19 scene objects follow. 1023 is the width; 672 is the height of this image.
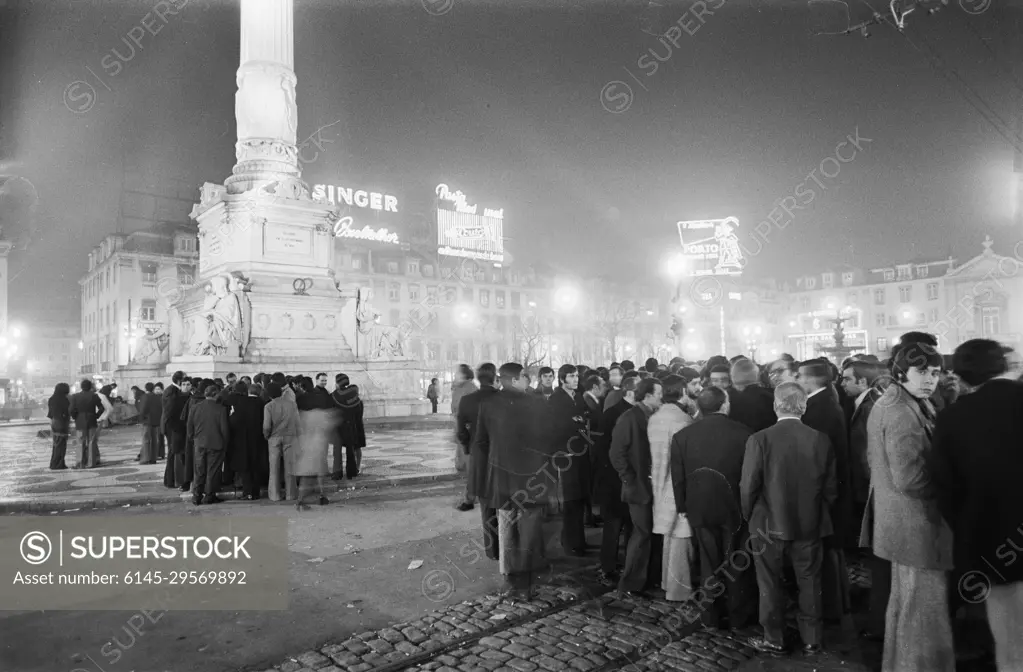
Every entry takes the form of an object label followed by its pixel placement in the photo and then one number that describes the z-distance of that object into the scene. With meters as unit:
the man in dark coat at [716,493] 5.23
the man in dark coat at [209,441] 9.99
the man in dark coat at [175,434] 11.11
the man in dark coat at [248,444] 10.38
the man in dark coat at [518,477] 6.32
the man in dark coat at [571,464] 7.12
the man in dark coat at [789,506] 4.79
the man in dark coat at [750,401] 6.91
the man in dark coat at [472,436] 6.97
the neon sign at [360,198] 71.41
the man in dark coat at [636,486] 5.94
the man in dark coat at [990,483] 3.62
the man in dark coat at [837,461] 5.15
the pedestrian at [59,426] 13.34
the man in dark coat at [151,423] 13.83
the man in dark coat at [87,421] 13.21
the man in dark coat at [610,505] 6.55
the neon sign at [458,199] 81.94
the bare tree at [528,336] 78.50
